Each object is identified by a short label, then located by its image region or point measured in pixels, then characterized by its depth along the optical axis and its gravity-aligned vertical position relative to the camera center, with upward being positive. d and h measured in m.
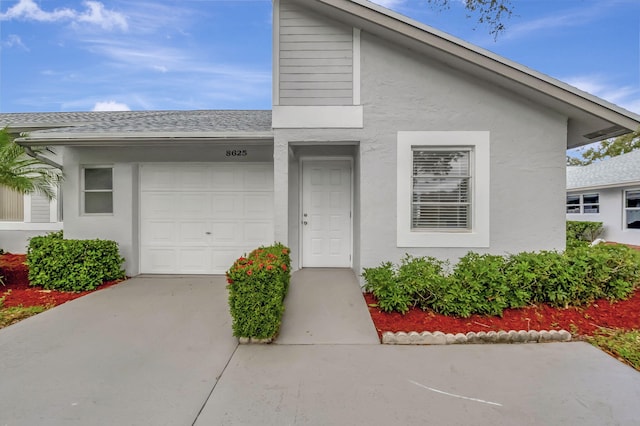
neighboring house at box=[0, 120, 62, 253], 8.12 -0.17
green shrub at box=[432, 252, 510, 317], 4.01 -1.17
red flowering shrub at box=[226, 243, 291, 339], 3.41 -1.07
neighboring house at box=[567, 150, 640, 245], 12.34 +0.71
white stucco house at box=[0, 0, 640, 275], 5.07 +1.40
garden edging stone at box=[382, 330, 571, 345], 3.49 -1.55
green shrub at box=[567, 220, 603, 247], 13.52 -0.89
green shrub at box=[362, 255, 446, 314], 4.09 -1.09
